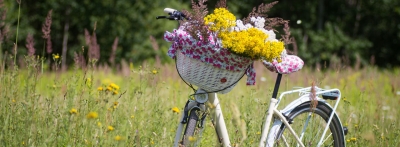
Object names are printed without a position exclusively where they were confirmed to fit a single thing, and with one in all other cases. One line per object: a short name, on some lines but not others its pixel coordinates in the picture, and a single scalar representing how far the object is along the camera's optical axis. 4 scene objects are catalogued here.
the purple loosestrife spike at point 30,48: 8.50
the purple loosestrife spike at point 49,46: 9.65
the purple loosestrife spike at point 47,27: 8.21
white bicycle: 6.36
